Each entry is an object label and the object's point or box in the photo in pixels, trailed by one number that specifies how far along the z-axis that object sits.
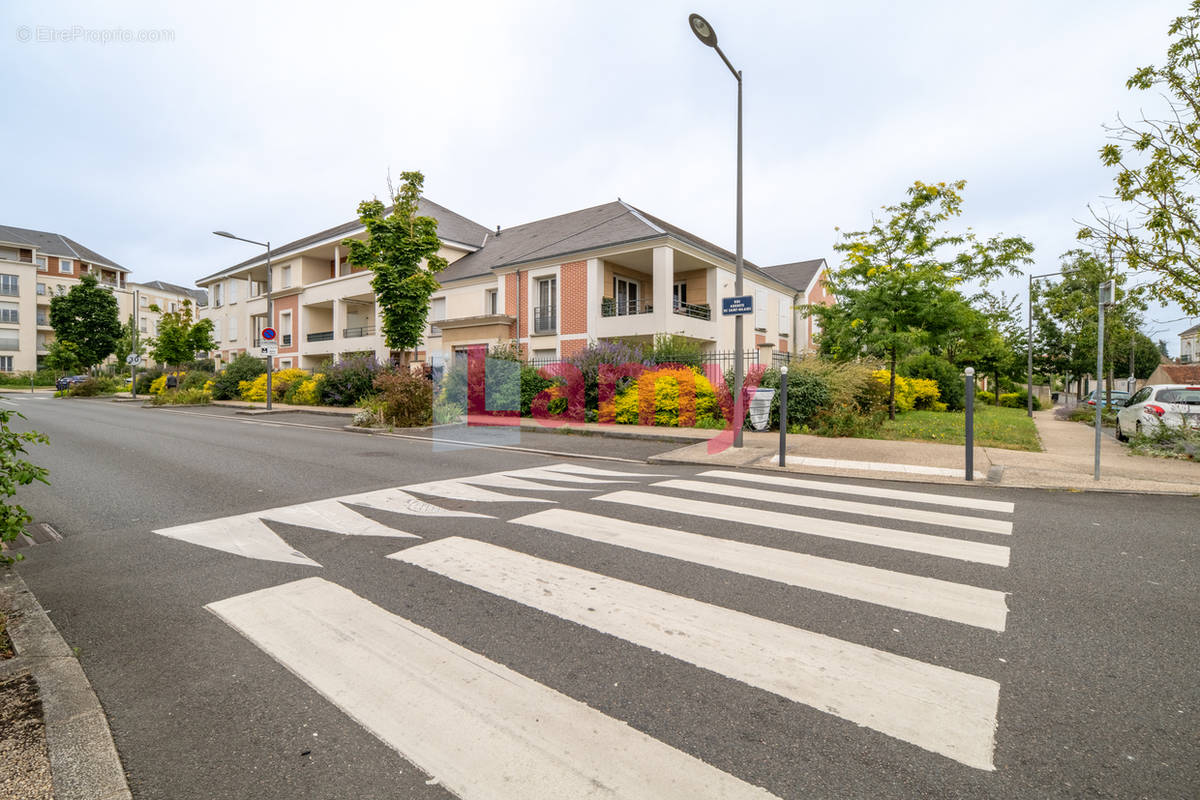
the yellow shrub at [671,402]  14.30
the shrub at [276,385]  26.91
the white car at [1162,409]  10.33
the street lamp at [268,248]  21.92
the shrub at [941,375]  21.36
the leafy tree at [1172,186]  9.49
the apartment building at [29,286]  56.56
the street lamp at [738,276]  9.30
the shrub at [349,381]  23.12
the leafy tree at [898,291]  14.45
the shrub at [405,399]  15.05
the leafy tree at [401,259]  18.05
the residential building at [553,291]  21.34
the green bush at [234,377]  29.02
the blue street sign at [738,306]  10.05
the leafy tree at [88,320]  42.53
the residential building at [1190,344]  68.56
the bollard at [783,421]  8.70
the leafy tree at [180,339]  35.03
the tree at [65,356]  42.56
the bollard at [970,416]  7.41
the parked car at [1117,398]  23.94
